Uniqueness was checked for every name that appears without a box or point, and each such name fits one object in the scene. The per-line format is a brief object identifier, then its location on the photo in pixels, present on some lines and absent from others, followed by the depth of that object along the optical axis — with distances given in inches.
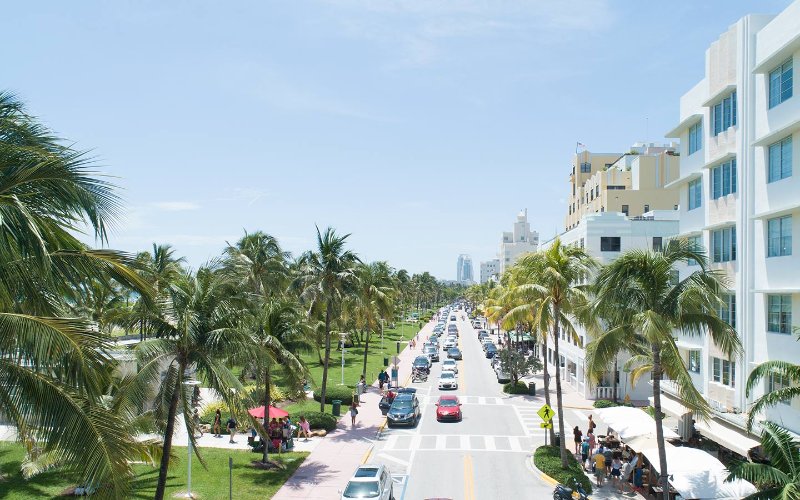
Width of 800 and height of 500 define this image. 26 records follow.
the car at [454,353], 2603.3
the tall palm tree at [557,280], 941.8
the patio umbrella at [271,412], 1071.6
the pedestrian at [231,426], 1139.9
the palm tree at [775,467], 475.9
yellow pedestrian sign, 976.3
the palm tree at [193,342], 620.7
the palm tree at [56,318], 291.7
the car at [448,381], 1840.6
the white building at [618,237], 1664.6
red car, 1362.0
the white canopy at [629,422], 930.1
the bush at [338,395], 1520.7
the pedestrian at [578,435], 1111.2
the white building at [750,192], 794.8
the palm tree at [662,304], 650.8
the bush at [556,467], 893.8
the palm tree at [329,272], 1283.2
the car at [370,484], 746.2
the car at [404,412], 1309.1
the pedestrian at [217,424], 1184.1
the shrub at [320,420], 1242.0
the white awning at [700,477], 709.9
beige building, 2336.4
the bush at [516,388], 1783.3
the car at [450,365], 2085.9
